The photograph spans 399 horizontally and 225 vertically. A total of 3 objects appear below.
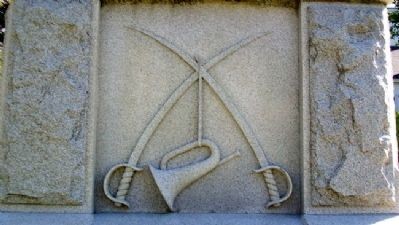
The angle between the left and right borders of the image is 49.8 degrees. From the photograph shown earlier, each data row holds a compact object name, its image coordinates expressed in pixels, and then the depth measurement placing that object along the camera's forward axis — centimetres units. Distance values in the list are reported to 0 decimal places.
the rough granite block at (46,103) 290
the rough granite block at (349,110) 299
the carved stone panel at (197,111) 309
